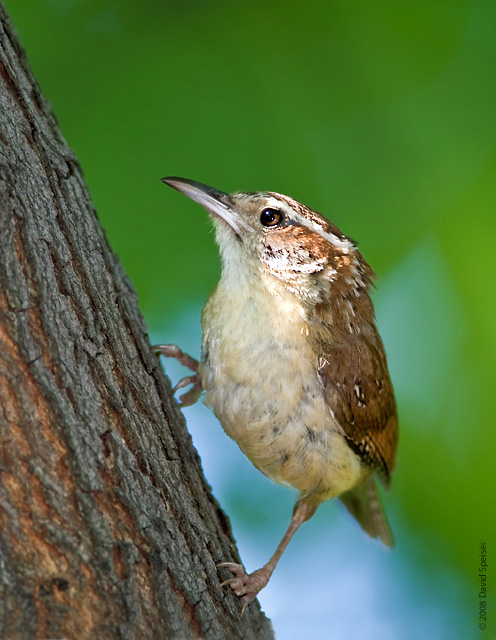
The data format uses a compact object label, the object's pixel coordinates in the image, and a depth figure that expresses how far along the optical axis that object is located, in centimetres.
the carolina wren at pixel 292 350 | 234
